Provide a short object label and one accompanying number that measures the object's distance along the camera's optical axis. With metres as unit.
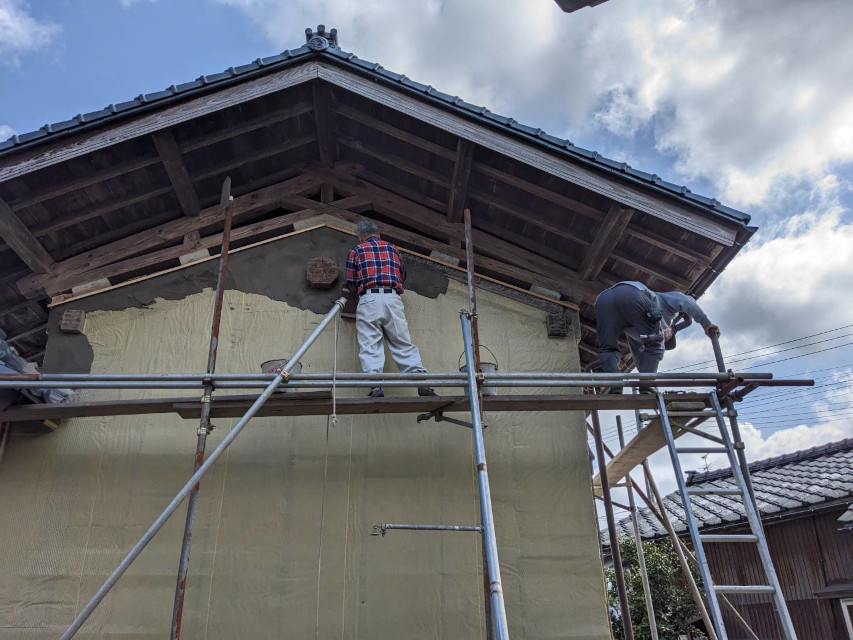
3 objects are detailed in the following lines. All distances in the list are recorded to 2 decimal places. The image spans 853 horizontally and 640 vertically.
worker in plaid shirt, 5.46
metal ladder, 4.09
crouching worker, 5.48
